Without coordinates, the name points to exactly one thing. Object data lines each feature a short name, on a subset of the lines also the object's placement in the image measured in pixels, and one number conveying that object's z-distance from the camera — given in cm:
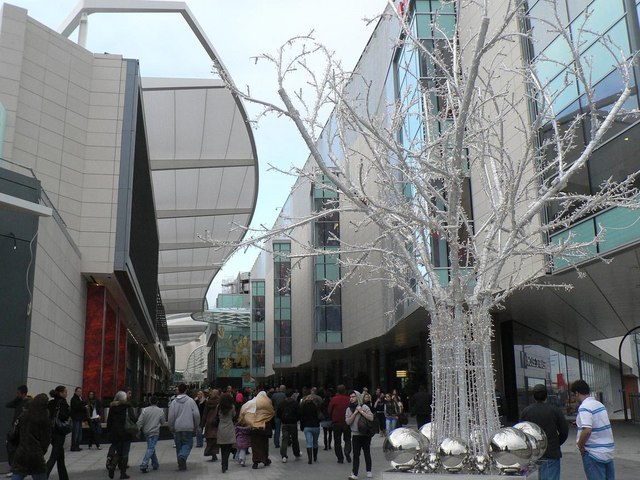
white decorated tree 668
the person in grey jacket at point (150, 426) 1198
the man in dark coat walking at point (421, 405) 1606
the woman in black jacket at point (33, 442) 734
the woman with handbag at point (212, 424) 1329
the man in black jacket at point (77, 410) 1469
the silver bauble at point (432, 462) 663
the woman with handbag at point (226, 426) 1211
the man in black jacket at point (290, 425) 1388
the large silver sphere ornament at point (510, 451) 630
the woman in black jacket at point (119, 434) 1100
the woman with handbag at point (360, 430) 1066
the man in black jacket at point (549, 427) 719
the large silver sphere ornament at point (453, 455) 642
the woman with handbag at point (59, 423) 948
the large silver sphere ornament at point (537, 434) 666
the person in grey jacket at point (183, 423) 1220
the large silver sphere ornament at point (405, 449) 671
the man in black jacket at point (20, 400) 920
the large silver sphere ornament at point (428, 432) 701
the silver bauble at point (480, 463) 654
